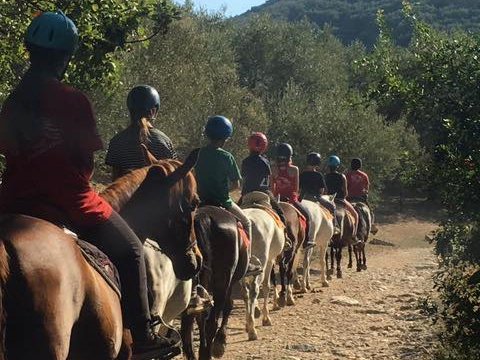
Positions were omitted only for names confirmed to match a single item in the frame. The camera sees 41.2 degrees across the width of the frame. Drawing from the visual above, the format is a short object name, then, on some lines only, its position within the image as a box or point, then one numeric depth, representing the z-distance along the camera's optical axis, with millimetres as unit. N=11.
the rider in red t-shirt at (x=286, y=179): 13734
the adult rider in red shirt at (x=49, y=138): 3824
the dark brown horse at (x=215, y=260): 8008
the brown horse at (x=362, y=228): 20000
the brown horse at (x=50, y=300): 3166
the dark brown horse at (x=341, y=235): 18250
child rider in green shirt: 8328
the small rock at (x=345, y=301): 13766
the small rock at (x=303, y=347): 9633
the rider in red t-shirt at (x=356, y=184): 20484
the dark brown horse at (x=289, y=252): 13211
